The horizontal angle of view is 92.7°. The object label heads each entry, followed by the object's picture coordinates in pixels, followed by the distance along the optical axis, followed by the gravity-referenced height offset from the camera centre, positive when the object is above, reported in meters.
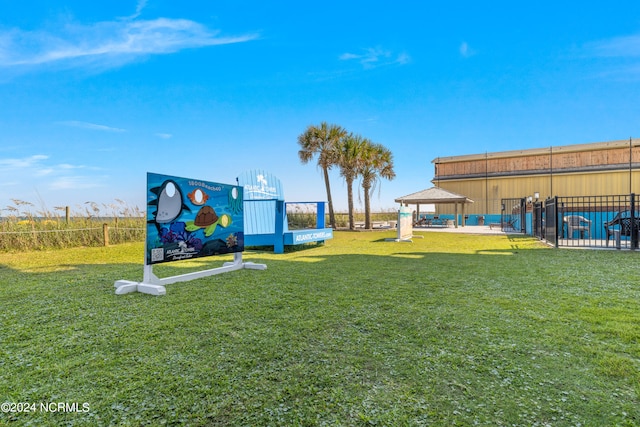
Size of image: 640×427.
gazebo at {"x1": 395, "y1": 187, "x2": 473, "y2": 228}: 19.52 +1.09
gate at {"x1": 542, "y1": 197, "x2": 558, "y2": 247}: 8.46 -0.24
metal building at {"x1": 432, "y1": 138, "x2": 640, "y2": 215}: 22.39 +3.26
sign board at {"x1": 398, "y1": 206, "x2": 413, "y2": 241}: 10.74 -0.35
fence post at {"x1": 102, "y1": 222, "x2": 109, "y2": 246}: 8.85 -0.43
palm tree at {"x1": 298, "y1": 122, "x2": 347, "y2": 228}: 17.98 +4.31
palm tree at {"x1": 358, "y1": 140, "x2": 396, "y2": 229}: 17.72 +2.95
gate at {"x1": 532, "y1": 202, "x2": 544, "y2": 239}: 10.74 -0.27
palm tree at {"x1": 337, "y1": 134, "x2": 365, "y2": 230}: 17.36 +3.13
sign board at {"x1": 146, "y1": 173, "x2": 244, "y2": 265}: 3.44 -0.02
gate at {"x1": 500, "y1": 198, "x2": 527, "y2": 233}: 14.90 -0.18
